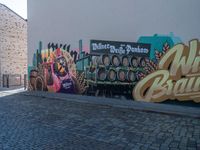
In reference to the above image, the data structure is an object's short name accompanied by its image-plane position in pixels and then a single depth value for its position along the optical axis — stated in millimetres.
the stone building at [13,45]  14142
